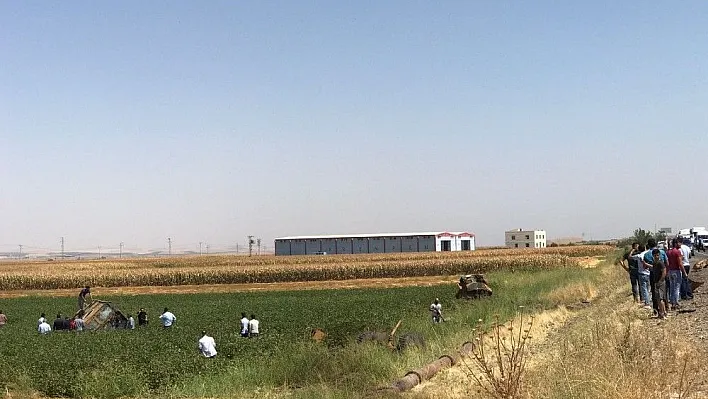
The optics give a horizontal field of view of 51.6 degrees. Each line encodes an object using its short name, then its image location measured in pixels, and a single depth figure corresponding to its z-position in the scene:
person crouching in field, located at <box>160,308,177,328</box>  27.05
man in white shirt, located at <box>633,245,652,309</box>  19.61
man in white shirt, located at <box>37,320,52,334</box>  26.90
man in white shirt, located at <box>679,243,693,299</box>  22.33
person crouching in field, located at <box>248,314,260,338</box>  22.83
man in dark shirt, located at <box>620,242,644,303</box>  21.84
